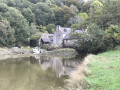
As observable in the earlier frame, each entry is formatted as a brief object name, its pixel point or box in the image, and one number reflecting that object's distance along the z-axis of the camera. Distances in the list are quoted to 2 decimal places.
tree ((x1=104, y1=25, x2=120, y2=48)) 28.35
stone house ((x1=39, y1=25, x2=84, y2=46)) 50.78
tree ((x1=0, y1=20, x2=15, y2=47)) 50.71
